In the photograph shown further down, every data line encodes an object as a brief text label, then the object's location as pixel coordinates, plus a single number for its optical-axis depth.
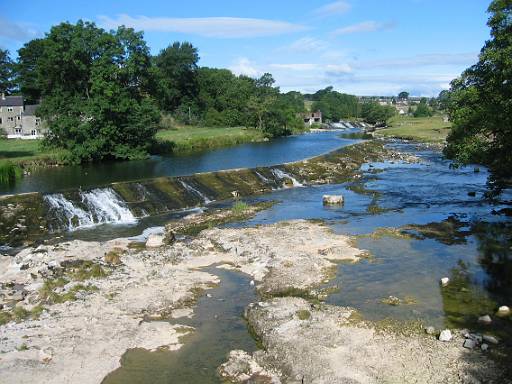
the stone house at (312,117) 172.00
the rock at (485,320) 15.65
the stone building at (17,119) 89.69
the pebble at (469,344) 13.86
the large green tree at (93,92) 57.12
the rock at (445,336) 14.37
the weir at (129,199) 30.28
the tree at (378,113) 183.12
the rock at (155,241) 25.64
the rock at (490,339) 14.06
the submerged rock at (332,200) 37.16
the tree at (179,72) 128.25
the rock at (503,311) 16.25
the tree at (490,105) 23.39
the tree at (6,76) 118.03
